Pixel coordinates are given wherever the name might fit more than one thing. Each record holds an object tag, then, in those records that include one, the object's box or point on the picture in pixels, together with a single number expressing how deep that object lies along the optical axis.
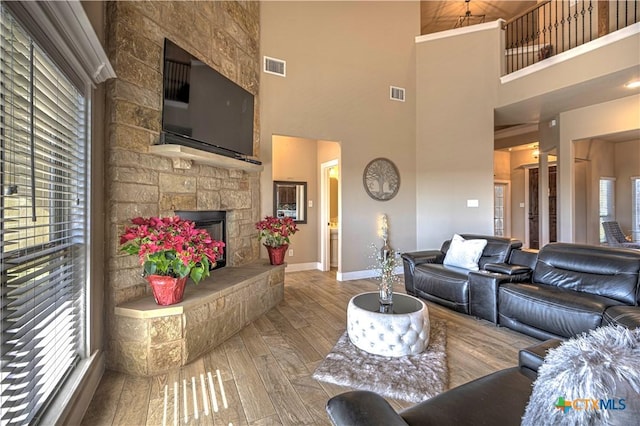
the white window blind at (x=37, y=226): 1.19
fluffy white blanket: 0.66
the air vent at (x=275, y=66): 4.39
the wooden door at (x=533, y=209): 8.33
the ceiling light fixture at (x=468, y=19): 7.35
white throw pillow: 3.69
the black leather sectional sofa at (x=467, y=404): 0.92
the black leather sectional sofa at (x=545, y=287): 2.42
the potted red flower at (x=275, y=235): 3.77
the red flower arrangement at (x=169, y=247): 2.08
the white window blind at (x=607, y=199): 6.42
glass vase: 2.60
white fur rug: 1.95
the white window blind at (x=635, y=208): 6.25
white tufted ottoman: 2.35
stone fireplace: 2.34
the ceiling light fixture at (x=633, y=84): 4.10
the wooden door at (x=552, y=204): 7.56
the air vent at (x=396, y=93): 5.52
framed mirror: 5.69
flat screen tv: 2.73
